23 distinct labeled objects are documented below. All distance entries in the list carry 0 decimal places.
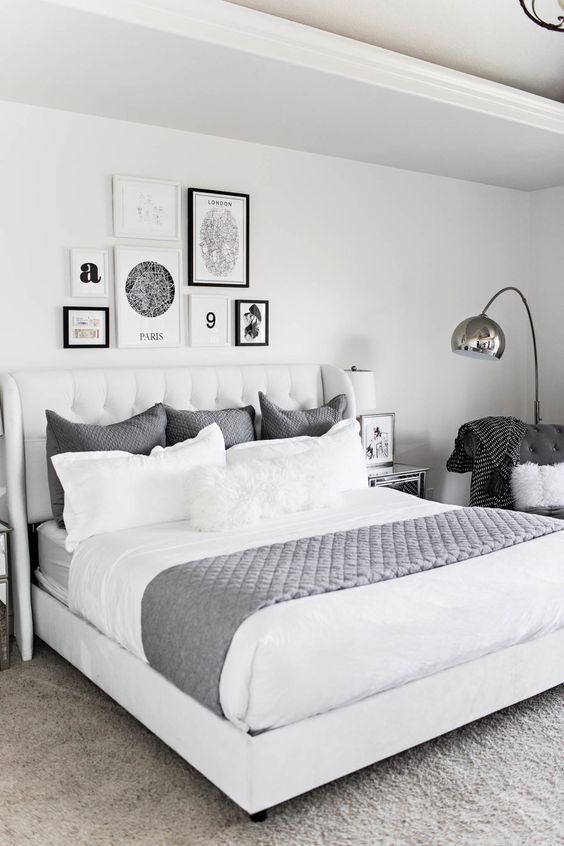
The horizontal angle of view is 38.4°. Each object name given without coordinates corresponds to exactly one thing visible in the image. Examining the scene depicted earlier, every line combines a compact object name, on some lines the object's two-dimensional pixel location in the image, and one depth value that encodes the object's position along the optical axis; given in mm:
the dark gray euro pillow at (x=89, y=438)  3420
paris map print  3957
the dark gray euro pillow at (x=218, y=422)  3791
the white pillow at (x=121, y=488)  3182
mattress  3285
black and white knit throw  4523
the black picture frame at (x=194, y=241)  4125
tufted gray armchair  4633
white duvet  2184
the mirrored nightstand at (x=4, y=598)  3340
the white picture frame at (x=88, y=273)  3801
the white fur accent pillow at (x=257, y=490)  3172
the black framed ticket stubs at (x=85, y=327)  3807
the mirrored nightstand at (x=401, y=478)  4555
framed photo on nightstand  4766
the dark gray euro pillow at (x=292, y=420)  4078
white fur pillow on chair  4371
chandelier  3395
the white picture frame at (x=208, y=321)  4219
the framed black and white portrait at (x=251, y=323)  4391
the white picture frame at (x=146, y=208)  3898
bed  2193
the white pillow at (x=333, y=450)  3738
